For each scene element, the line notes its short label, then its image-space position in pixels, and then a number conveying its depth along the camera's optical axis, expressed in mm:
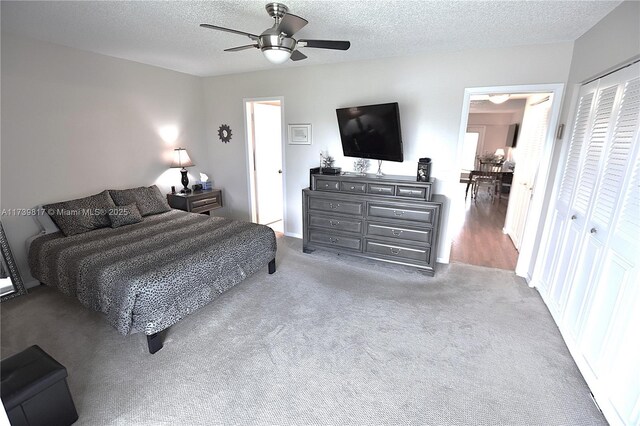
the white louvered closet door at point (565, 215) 2461
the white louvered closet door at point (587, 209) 2098
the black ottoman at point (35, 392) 1442
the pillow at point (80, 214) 3023
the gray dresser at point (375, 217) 3260
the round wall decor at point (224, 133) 4762
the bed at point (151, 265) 2107
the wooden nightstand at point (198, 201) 4281
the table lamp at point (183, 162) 4293
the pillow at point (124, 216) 3266
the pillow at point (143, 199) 3598
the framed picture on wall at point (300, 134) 4168
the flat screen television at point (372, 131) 3271
